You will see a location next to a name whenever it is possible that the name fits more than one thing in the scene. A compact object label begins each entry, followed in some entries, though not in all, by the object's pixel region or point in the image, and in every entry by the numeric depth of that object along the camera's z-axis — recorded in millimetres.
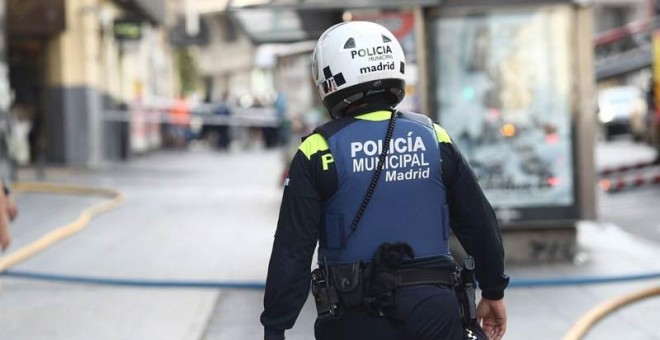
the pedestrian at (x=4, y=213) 11450
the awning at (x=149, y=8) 50072
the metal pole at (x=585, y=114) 17251
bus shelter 17289
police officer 5889
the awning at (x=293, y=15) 15861
